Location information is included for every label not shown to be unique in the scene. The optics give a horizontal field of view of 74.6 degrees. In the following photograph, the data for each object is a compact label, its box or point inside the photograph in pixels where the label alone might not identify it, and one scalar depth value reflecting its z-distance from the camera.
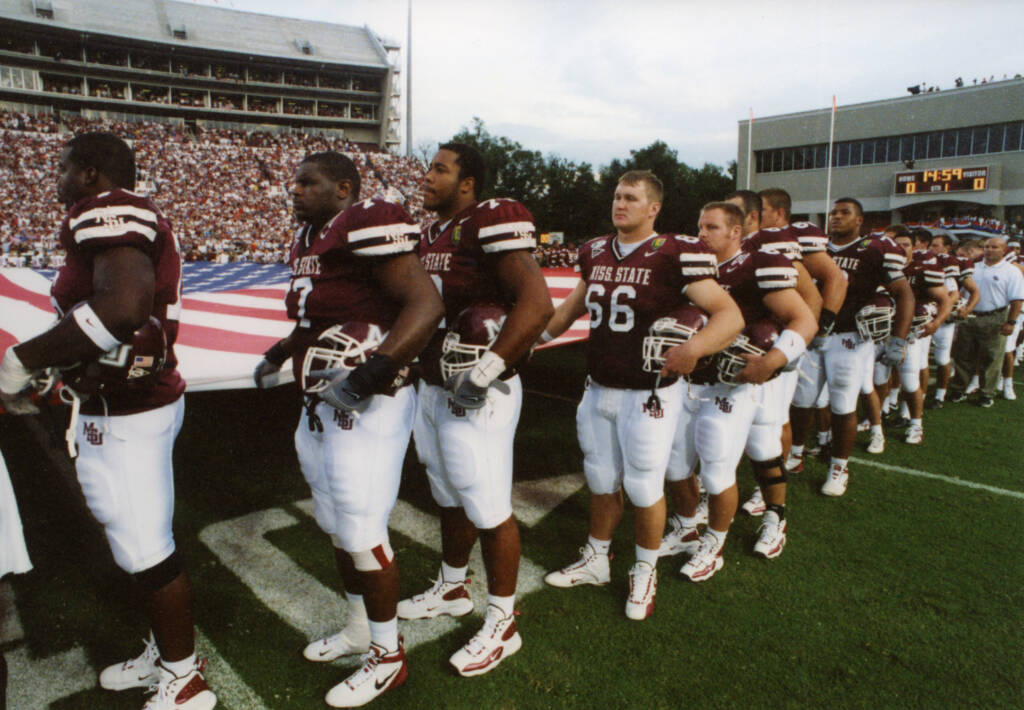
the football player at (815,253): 3.88
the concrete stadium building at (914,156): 31.88
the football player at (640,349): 2.70
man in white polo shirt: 7.11
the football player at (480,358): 2.26
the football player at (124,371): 1.90
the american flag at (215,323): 3.49
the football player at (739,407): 3.08
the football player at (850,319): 4.39
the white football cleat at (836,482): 4.32
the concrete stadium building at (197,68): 39.41
